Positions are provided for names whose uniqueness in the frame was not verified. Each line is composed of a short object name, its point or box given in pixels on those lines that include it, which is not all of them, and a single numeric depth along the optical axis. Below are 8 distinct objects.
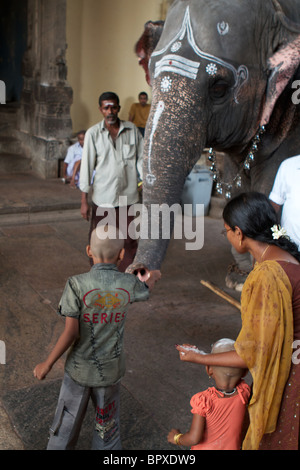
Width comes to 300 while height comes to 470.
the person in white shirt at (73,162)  8.51
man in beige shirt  4.78
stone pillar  8.77
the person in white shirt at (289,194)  3.03
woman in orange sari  2.08
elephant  3.34
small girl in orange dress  2.20
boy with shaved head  2.37
